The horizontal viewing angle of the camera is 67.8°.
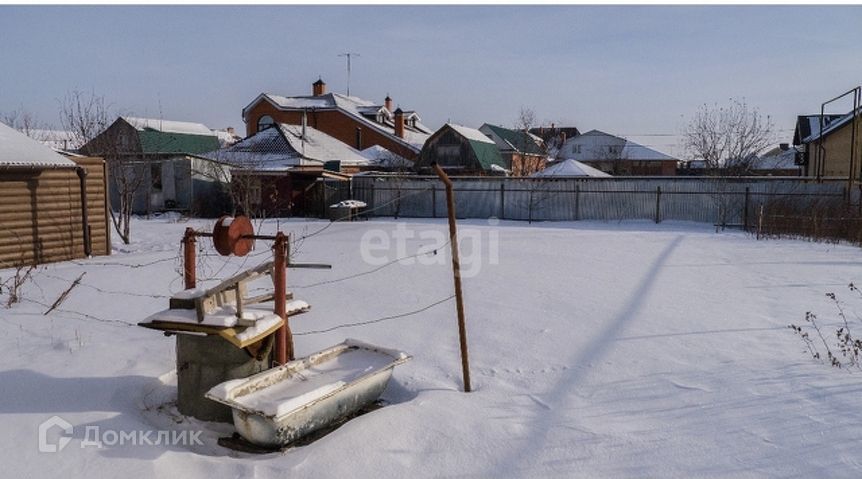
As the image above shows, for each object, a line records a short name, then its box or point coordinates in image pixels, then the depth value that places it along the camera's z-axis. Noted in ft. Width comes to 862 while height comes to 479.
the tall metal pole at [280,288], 15.30
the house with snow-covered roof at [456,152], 111.86
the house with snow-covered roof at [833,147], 73.74
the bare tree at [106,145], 54.75
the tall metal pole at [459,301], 16.29
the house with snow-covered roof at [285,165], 76.79
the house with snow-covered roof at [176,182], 79.87
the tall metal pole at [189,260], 16.44
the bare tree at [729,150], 107.24
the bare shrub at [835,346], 17.44
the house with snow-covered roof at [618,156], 152.46
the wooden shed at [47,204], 36.70
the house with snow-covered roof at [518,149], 136.26
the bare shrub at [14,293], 24.41
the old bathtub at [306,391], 13.39
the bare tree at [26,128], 87.06
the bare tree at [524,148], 135.47
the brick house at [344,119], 127.71
